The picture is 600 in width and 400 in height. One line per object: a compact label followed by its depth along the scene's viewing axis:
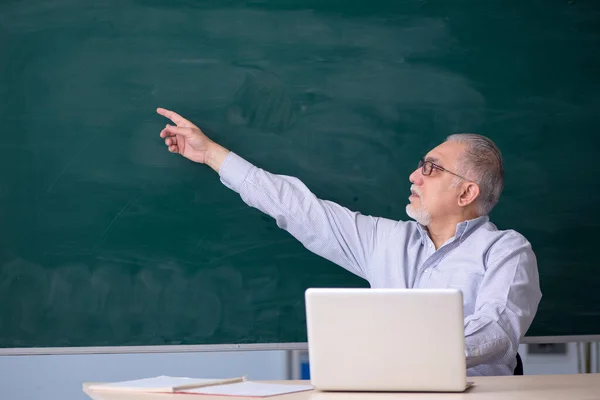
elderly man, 3.44
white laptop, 2.75
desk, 2.74
